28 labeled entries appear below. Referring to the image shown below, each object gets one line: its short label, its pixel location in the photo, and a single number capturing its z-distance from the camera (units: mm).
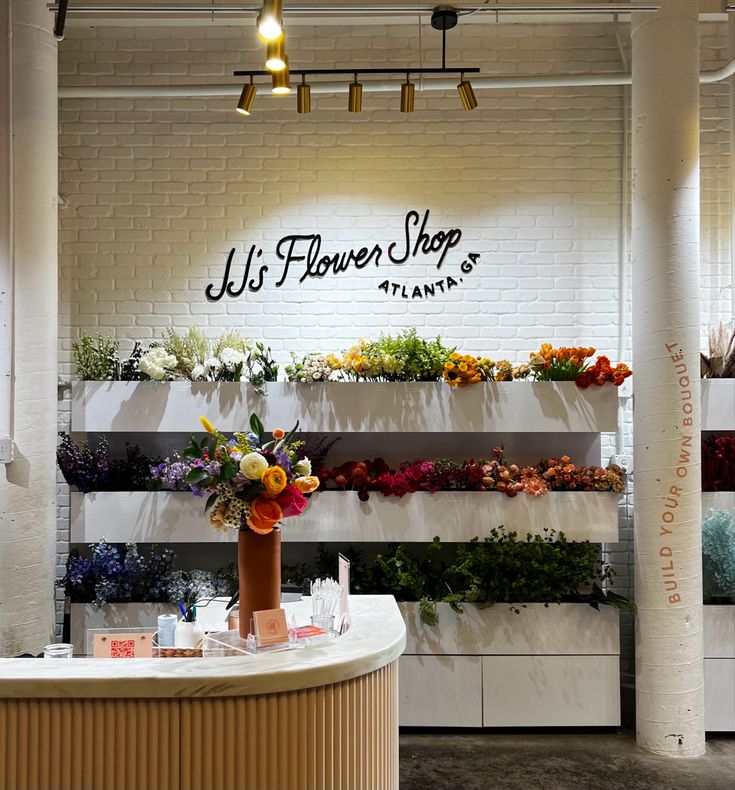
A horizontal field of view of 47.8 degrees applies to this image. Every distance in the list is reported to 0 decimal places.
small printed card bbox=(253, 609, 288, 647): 2764
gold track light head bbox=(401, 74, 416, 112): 4551
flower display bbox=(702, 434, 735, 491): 5113
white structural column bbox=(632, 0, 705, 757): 4688
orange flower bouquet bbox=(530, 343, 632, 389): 4930
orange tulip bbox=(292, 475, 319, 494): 2961
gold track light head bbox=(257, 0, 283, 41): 2438
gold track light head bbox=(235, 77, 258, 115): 4422
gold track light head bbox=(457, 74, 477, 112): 4621
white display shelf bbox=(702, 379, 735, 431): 5094
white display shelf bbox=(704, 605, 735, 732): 4957
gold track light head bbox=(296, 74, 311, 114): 4465
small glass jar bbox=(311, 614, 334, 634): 3008
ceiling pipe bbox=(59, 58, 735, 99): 5426
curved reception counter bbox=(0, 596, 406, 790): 2449
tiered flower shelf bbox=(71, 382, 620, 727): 4938
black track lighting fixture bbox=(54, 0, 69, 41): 4191
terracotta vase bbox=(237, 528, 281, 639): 2895
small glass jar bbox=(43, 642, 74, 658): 2715
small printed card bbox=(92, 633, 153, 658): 2791
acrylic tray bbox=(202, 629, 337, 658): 2742
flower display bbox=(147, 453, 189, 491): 4965
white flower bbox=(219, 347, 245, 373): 5078
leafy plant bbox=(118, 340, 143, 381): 5082
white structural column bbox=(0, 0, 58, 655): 4598
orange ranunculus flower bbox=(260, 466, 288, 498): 2852
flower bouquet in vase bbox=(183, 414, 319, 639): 2867
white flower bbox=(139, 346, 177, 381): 4984
